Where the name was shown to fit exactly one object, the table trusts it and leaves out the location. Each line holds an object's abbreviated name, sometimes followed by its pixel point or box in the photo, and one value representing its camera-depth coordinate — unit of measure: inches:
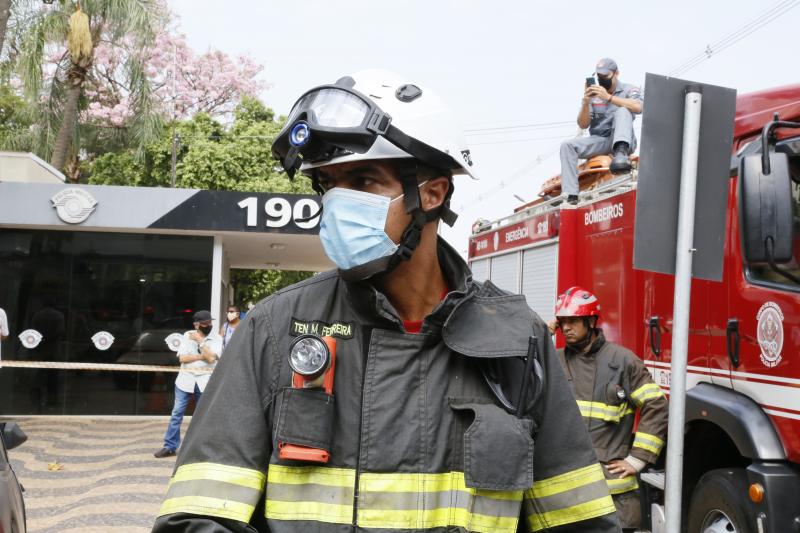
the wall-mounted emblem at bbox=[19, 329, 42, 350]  522.3
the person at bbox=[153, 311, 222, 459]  393.7
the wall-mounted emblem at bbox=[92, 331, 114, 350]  528.7
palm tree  777.6
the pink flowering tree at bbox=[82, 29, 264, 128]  1024.9
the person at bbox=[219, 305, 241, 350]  501.4
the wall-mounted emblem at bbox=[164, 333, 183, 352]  530.6
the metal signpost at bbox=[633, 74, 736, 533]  132.5
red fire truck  147.7
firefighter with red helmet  190.9
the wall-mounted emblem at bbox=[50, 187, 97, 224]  506.0
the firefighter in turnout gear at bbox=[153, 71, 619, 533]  69.6
